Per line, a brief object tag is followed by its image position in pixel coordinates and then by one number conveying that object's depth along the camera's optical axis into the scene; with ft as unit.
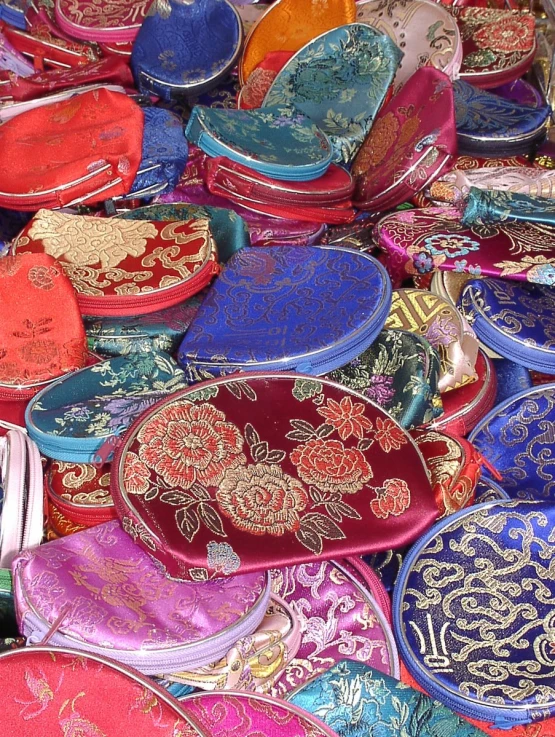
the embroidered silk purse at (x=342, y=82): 2.01
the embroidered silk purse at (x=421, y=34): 2.09
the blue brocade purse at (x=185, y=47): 2.21
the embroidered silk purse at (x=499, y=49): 2.20
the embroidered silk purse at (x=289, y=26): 2.24
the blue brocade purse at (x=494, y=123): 1.96
